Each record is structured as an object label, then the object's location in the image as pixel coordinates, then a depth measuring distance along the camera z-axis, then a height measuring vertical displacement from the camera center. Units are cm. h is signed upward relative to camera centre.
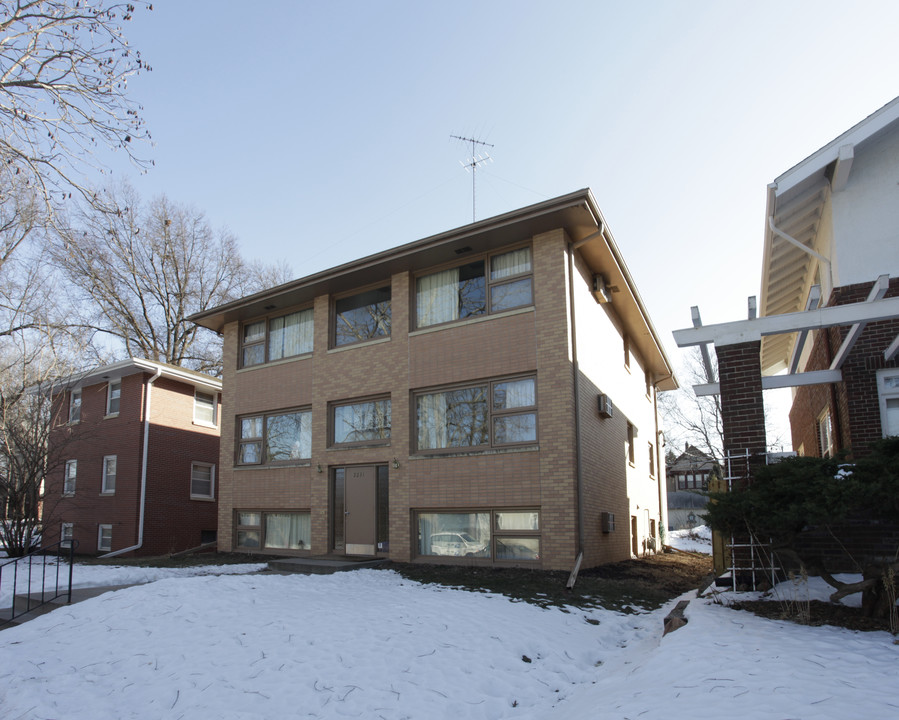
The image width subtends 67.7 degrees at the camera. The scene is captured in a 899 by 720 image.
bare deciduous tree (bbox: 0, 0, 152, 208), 648 +401
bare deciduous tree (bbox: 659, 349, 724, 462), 4372 +347
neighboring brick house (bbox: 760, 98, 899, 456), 950 +330
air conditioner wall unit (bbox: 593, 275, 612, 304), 1430 +390
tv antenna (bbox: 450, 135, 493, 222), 1658 +769
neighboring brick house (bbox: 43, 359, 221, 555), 1986 +51
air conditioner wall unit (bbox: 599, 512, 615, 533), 1290 -93
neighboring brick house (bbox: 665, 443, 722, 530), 3375 -63
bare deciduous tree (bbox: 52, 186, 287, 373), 2894 +838
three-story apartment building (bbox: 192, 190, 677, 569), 1212 +152
